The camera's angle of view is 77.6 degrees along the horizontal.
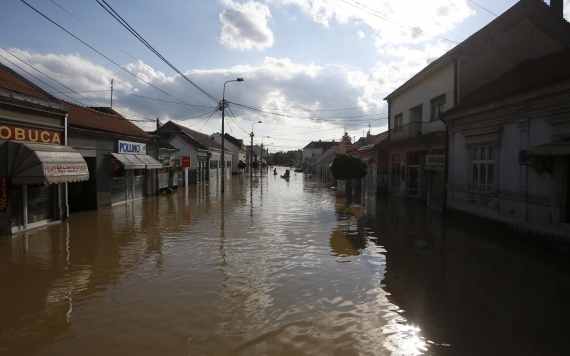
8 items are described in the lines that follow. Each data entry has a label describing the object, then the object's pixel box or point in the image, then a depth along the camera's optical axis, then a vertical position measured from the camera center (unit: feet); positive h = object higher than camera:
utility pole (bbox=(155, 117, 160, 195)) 79.67 +4.42
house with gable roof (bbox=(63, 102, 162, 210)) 51.72 +1.68
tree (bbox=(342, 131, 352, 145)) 366.90 +31.64
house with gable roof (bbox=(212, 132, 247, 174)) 214.48 +10.79
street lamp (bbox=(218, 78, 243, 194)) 94.99 +16.47
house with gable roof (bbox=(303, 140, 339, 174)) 409.28 +22.51
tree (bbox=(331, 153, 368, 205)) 61.36 -0.17
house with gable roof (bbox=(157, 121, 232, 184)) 119.38 +5.27
